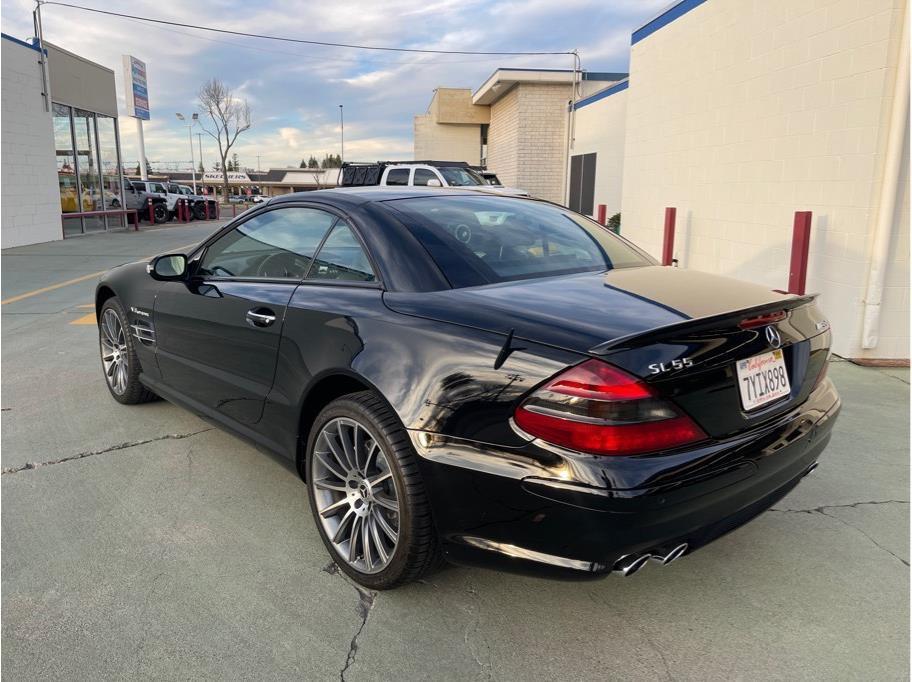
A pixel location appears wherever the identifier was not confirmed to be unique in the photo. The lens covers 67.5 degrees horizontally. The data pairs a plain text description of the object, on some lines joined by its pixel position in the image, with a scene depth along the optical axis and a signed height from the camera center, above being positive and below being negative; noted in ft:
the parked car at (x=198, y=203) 103.60 -0.98
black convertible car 6.72 -2.04
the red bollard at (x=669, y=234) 31.12 -1.33
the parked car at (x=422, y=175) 47.50 +1.81
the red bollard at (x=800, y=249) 20.62 -1.27
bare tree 180.55 +23.88
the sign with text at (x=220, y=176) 312.29 +10.03
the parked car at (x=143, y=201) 86.58 -0.68
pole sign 119.44 +19.04
